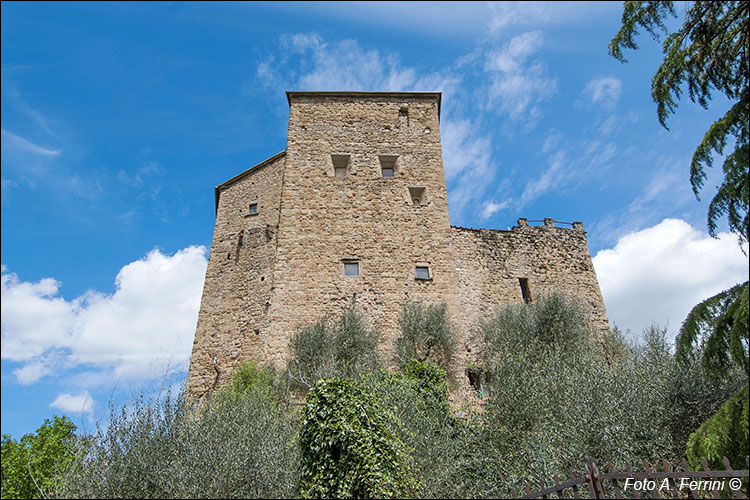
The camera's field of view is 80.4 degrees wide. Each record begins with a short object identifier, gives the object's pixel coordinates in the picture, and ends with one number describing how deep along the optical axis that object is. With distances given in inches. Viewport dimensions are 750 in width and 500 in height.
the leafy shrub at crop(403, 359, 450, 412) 407.5
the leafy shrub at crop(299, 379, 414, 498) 251.1
